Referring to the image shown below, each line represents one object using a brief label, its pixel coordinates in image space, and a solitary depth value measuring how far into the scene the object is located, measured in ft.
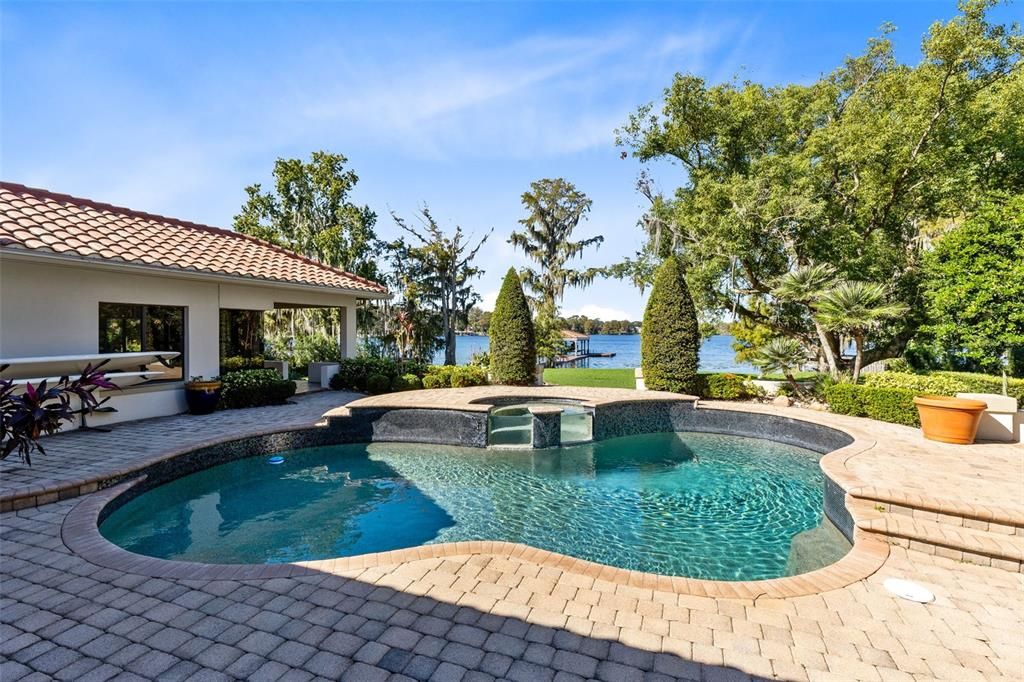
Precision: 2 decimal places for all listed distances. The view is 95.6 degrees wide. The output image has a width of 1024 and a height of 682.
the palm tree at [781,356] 39.86
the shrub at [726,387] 44.55
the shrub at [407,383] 46.64
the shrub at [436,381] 47.96
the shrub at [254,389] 36.01
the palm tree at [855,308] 37.01
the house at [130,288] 26.76
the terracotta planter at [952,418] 26.84
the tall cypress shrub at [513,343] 51.96
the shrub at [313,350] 55.98
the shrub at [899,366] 44.42
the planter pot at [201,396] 33.71
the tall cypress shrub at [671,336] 46.21
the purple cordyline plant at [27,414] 10.52
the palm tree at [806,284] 41.93
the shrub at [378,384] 44.96
